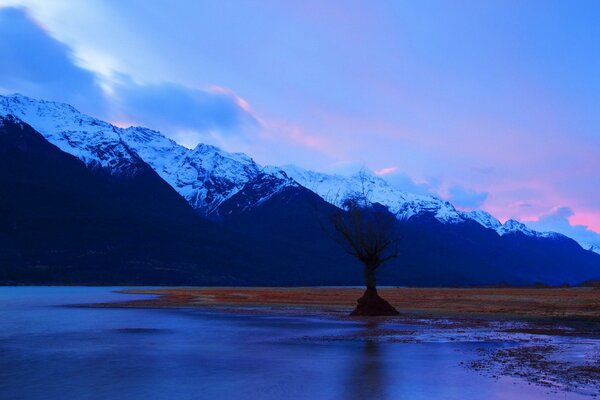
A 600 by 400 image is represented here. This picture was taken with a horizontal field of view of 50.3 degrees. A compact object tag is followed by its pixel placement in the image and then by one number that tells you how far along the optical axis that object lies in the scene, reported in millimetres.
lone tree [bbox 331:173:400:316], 56709
